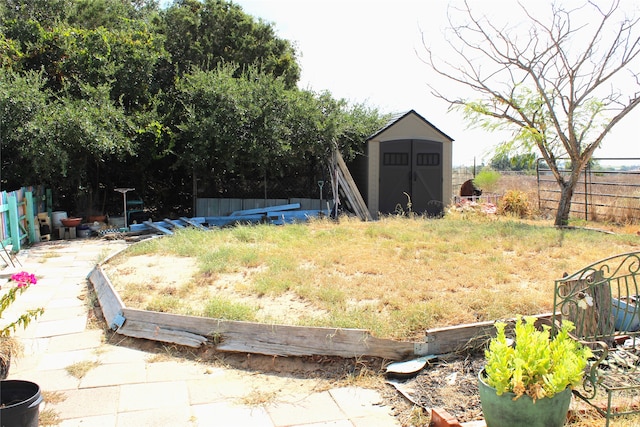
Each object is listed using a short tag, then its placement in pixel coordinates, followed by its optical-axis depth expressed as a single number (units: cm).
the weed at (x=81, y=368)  394
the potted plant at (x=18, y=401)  269
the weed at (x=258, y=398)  349
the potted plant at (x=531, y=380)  262
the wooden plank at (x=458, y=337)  406
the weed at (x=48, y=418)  316
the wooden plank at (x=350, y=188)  1317
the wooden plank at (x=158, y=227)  1064
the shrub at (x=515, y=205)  1387
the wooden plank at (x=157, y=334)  442
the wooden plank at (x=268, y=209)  1260
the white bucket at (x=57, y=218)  1120
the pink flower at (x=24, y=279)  370
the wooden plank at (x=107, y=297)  502
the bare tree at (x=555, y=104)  1005
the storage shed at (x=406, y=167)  1370
